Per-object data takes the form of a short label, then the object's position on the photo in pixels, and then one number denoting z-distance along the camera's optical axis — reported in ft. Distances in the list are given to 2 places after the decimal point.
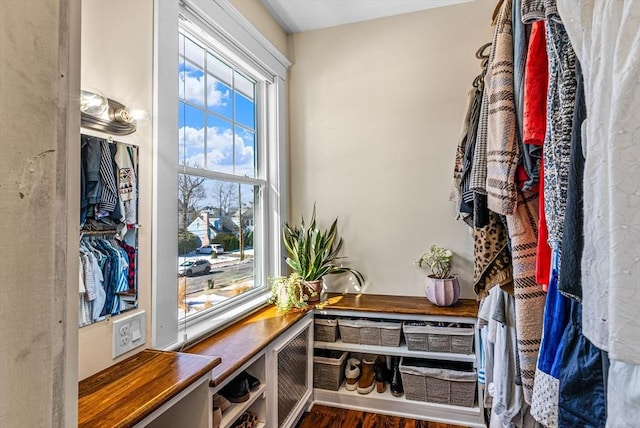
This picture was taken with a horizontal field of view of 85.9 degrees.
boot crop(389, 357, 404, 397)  7.25
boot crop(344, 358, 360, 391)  7.55
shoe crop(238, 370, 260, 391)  5.48
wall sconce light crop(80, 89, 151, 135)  3.89
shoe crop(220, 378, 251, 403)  5.14
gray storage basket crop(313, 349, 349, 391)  7.50
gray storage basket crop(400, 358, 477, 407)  6.72
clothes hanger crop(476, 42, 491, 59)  6.28
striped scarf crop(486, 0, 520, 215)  3.30
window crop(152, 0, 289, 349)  5.08
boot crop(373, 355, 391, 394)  7.41
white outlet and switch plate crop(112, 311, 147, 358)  4.26
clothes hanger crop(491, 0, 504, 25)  4.37
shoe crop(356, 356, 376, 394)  7.41
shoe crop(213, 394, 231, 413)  4.80
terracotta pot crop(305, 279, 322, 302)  7.71
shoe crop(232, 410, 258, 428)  5.27
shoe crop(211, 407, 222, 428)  4.46
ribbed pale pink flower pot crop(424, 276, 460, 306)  7.23
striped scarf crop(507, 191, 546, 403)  3.31
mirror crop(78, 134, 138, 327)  3.89
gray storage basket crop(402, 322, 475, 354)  6.75
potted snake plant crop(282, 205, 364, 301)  7.89
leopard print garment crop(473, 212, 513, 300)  4.14
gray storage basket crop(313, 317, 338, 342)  7.59
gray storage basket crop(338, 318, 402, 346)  7.18
